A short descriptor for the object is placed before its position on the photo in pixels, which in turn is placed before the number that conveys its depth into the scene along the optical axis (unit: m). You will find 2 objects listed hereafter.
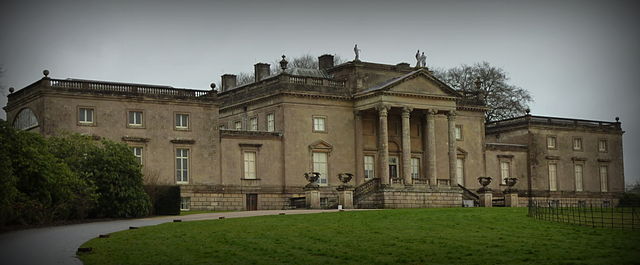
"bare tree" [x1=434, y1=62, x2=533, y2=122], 85.31
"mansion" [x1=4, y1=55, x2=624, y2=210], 53.31
